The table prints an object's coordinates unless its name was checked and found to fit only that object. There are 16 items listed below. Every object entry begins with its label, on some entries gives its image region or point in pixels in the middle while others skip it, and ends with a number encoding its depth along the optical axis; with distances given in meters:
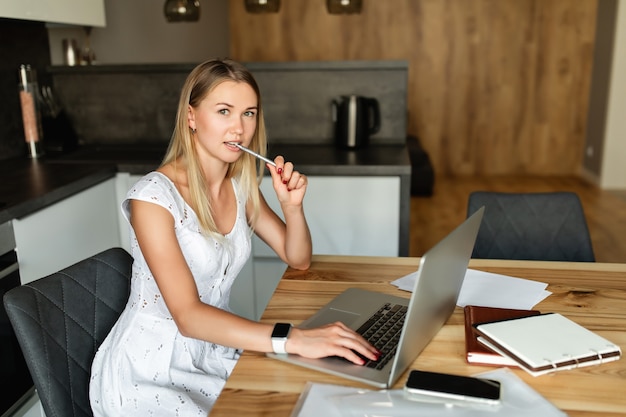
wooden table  0.95
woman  1.24
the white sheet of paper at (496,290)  1.32
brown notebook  1.06
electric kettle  2.79
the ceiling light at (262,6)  3.24
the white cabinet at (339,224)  2.46
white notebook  1.02
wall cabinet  2.13
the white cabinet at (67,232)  1.94
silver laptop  0.94
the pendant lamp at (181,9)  3.26
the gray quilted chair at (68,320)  1.17
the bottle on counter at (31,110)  2.66
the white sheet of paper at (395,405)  0.90
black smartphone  0.92
